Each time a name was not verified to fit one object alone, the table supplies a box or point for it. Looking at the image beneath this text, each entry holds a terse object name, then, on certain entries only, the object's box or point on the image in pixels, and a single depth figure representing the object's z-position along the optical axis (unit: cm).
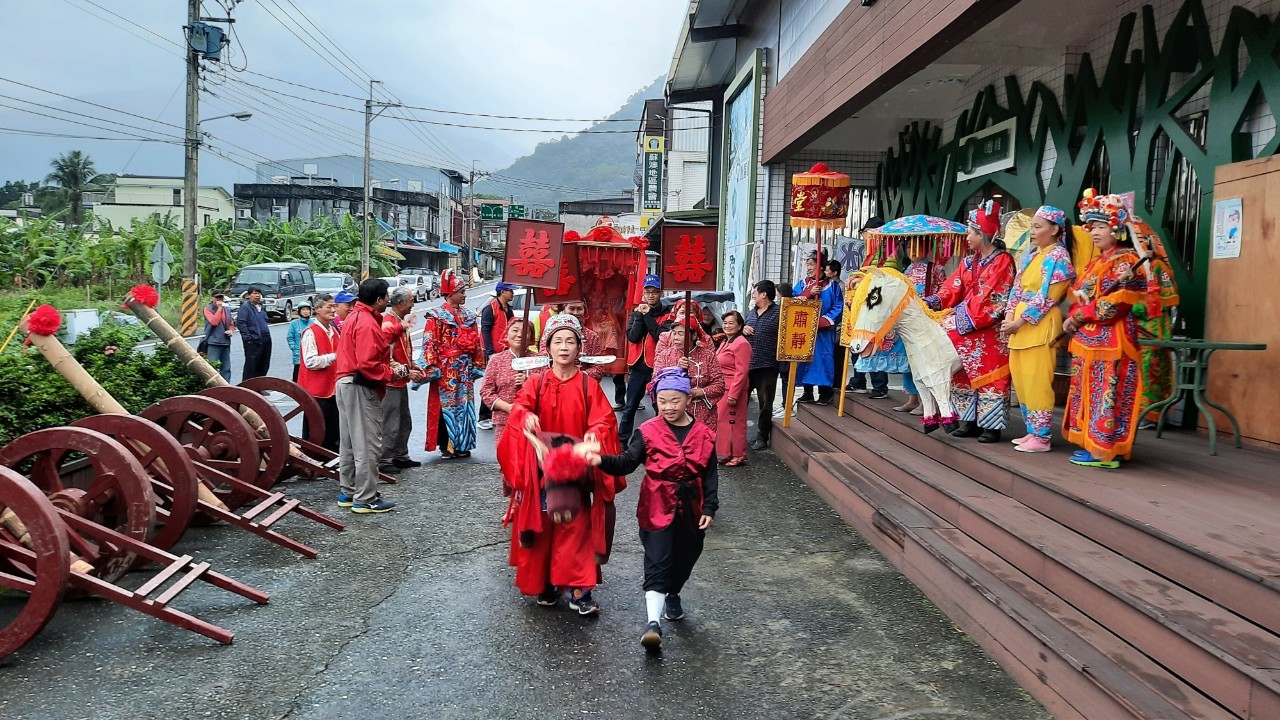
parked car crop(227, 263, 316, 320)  2645
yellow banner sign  918
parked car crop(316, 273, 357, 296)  2956
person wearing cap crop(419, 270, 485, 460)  901
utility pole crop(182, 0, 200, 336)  2038
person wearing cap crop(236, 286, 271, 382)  1215
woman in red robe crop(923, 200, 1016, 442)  648
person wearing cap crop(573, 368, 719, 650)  457
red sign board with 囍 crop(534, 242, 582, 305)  880
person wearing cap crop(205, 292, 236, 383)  1345
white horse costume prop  691
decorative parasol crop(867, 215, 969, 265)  811
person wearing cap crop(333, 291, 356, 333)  920
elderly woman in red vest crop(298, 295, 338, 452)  840
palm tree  5688
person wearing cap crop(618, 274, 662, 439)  1005
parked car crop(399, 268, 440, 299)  4671
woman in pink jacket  881
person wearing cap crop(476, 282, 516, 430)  1045
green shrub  546
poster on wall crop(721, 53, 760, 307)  1466
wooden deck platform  328
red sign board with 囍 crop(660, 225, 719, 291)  763
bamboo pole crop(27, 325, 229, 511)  542
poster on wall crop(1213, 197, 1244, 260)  623
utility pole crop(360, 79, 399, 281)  3573
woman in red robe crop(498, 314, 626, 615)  483
